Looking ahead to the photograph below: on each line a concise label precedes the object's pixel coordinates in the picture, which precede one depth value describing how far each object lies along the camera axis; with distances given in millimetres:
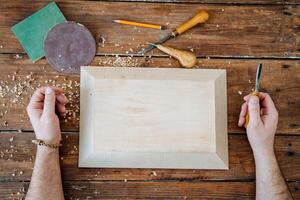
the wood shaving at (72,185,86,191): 1471
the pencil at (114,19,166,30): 1529
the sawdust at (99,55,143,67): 1522
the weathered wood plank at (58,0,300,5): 1573
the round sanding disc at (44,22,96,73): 1500
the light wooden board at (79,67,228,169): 1462
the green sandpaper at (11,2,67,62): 1510
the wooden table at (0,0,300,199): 1476
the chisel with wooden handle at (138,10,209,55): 1527
